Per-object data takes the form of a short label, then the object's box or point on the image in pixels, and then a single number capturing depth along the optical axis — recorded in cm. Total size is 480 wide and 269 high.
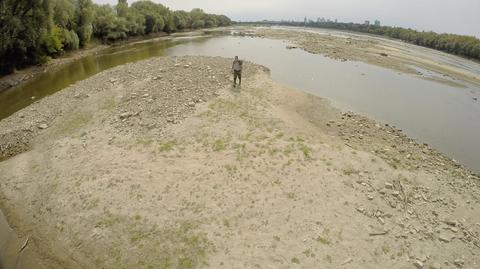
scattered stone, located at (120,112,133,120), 1789
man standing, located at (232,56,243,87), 2197
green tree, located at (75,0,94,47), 4932
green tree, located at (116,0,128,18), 7549
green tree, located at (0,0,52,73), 2974
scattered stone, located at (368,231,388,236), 1017
